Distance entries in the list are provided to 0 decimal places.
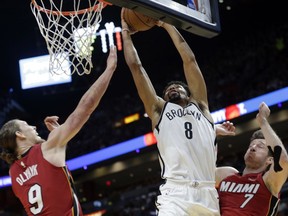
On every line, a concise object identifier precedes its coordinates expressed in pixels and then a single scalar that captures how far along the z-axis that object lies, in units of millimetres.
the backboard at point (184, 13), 3621
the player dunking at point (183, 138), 3798
